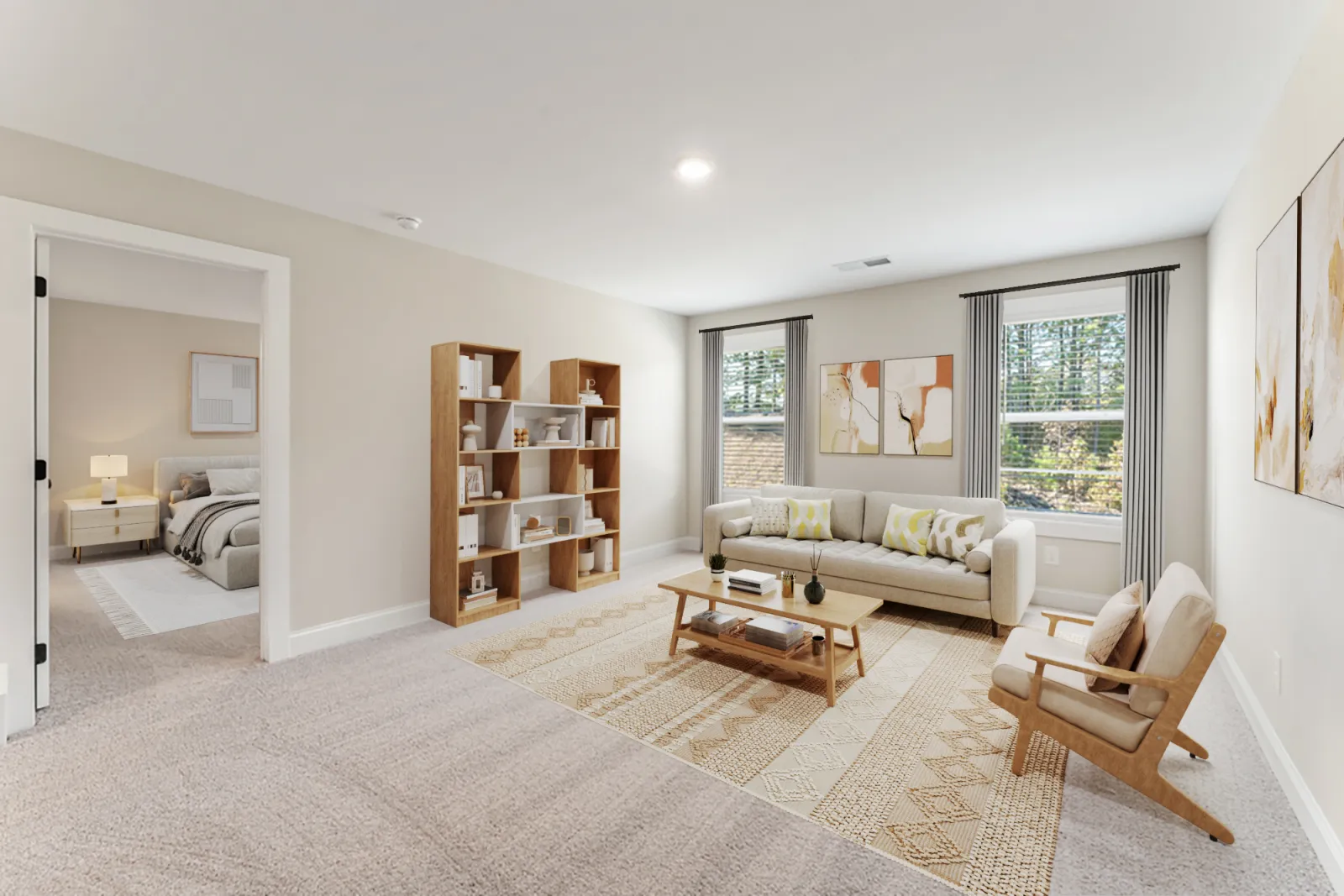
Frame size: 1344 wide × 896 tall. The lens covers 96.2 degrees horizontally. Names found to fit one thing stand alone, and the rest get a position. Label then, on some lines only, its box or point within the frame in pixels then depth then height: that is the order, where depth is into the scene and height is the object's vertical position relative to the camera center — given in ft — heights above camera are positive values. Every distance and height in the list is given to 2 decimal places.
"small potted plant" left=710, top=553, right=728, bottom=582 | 11.89 -2.41
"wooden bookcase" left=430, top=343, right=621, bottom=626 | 13.69 -0.77
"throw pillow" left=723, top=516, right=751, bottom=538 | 17.02 -2.35
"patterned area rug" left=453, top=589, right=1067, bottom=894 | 6.53 -4.15
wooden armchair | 6.49 -2.99
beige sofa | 12.56 -2.70
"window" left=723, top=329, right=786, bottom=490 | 20.51 +1.27
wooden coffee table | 9.70 -2.82
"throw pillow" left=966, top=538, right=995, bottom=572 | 12.80 -2.39
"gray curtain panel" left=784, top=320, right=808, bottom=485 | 19.22 +1.46
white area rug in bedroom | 13.78 -4.03
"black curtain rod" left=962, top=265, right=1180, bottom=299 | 13.77 +4.04
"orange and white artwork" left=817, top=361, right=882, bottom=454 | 17.88 +1.14
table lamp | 19.76 -0.94
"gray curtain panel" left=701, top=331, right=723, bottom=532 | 21.16 +0.69
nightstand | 18.90 -2.61
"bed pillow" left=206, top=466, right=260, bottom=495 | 21.47 -1.41
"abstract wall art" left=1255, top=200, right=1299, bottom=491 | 7.27 +1.21
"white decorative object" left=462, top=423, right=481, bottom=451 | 14.05 +0.17
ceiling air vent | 14.99 +4.63
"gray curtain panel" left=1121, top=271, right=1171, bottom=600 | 13.58 +0.62
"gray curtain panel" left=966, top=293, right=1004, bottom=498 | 15.65 +1.47
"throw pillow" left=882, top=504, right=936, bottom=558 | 14.80 -2.12
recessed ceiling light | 9.68 +4.55
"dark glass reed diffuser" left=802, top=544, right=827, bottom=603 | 10.52 -2.57
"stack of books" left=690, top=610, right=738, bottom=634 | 11.28 -3.35
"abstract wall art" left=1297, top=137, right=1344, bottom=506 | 5.86 +1.11
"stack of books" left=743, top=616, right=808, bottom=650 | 10.43 -3.30
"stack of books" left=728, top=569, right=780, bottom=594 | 11.15 -2.56
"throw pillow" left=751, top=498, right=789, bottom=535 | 17.01 -2.05
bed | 16.35 -2.77
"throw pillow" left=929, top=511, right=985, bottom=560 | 13.84 -2.07
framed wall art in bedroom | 22.54 +1.86
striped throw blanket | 18.37 -2.69
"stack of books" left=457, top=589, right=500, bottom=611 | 13.93 -3.63
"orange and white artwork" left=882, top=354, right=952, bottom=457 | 16.57 +1.13
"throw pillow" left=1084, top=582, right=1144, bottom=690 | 7.42 -2.38
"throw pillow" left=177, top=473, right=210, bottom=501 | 21.11 -1.55
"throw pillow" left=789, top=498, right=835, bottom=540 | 16.69 -2.07
